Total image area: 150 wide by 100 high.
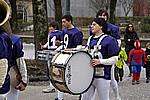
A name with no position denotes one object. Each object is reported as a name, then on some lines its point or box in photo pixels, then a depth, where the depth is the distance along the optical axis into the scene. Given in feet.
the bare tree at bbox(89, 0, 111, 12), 151.74
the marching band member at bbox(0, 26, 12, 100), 14.40
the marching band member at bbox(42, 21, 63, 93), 28.94
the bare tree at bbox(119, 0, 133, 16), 168.23
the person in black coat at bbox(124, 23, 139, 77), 42.47
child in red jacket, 37.37
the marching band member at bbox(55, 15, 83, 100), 26.62
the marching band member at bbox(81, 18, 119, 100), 20.80
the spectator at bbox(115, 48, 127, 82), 36.87
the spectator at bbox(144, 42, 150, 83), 38.68
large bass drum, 19.43
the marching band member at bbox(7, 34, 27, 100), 16.72
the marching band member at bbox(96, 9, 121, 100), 25.93
